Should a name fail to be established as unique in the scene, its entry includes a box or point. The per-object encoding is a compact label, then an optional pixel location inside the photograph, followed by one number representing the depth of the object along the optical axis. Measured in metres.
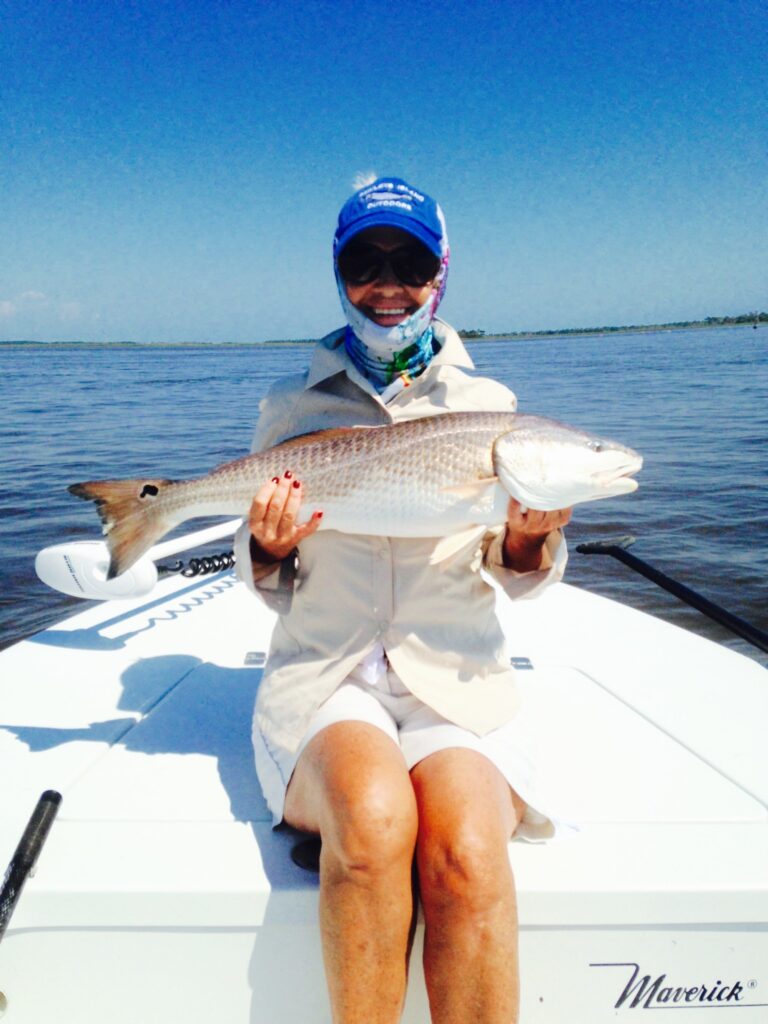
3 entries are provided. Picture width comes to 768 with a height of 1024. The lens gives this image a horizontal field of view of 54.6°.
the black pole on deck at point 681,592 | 3.74
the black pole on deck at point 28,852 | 2.09
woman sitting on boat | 1.98
